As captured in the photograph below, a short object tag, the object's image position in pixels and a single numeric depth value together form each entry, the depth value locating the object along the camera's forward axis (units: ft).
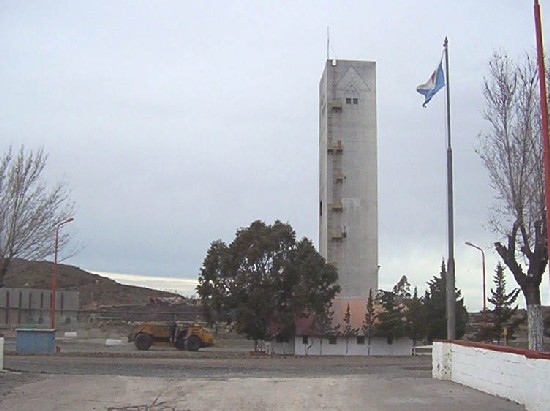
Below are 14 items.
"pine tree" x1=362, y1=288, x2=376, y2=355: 204.38
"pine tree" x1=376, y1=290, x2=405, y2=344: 203.92
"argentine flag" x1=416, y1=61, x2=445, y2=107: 87.35
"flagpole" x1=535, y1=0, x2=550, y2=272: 49.89
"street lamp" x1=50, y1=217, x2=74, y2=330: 127.40
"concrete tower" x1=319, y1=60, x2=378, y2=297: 243.81
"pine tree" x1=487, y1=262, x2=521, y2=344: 193.16
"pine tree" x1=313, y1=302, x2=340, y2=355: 202.08
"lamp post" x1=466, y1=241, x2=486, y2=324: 190.29
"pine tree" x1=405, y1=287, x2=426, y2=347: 206.39
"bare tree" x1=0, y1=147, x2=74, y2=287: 116.88
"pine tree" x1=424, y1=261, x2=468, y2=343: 214.69
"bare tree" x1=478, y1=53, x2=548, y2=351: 95.76
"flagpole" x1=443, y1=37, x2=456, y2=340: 76.43
